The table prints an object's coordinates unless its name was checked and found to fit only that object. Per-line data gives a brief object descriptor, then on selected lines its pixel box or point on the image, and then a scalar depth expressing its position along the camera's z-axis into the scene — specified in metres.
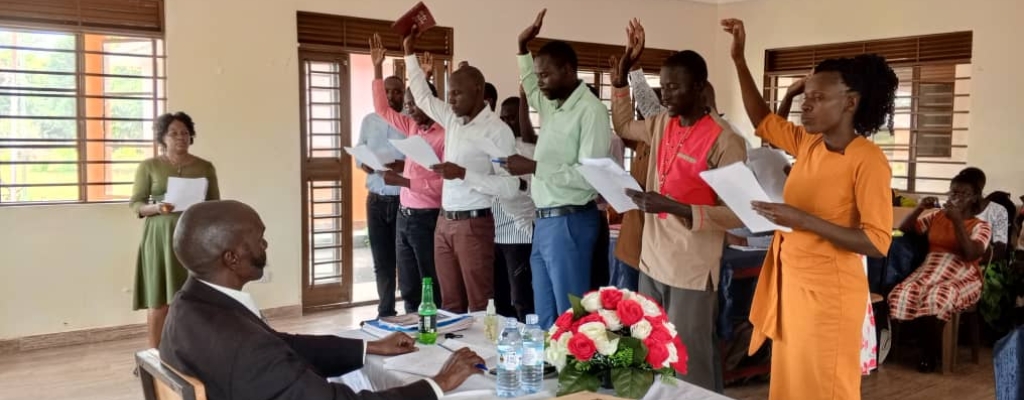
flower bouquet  2.00
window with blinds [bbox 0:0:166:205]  5.05
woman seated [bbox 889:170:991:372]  4.89
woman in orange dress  2.39
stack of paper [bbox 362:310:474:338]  2.79
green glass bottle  2.62
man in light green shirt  3.52
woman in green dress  4.54
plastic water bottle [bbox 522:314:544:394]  2.16
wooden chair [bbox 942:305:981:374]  4.92
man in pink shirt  4.73
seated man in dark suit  1.79
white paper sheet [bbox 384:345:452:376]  2.33
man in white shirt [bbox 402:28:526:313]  3.99
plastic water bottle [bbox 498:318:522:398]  2.12
